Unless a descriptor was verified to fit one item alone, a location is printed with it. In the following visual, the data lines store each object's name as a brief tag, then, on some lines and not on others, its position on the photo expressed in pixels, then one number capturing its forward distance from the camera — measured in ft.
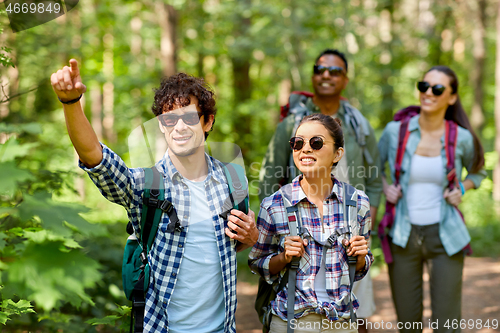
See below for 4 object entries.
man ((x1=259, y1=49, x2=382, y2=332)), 11.36
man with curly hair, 6.92
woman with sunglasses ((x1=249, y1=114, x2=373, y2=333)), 7.59
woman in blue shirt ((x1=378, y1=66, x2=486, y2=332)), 11.20
